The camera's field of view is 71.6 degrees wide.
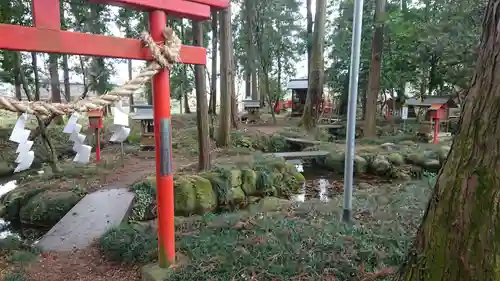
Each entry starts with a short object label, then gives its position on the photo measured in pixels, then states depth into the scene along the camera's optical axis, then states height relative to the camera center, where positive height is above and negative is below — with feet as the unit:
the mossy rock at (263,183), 22.66 -5.21
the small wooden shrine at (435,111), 33.50 -0.80
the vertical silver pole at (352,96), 9.96 +0.22
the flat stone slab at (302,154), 30.07 -4.43
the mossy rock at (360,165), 28.14 -5.03
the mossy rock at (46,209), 16.88 -5.05
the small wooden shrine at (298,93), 60.02 +1.82
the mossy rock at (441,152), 28.47 -4.10
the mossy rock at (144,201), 16.62 -4.75
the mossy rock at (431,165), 28.07 -5.04
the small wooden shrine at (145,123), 28.35 -1.51
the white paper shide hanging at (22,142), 6.07 -0.71
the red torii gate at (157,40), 5.93 +1.13
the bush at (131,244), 9.88 -4.22
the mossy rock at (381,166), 27.68 -5.05
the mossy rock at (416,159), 28.39 -4.56
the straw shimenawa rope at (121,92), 5.26 +0.24
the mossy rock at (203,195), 18.49 -4.93
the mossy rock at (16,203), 18.15 -5.09
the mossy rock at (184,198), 17.94 -4.85
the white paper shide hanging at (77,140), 8.22 -0.90
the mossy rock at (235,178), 20.97 -4.52
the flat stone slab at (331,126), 47.05 -3.08
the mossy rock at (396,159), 28.17 -4.53
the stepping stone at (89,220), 12.46 -4.76
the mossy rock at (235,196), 20.25 -5.46
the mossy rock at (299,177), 25.87 -5.49
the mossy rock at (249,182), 21.93 -4.94
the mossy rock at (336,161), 29.66 -4.96
